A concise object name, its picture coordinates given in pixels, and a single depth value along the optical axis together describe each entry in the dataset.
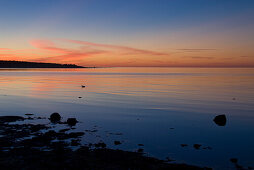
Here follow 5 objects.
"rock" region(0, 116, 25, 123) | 20.62
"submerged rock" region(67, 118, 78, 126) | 20.31
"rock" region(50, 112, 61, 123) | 21.42
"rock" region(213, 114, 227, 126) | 21.92
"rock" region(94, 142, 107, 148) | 14.32
